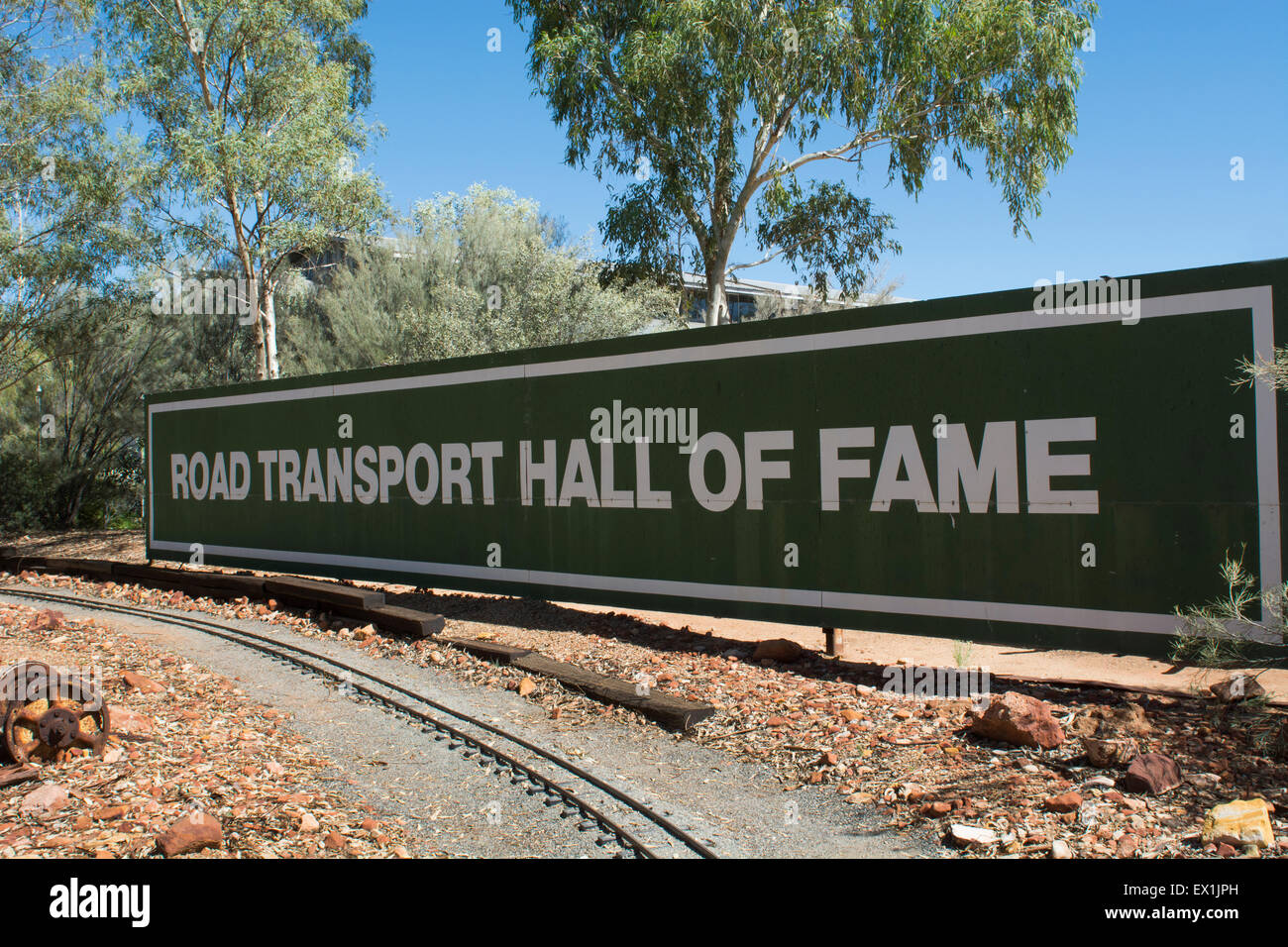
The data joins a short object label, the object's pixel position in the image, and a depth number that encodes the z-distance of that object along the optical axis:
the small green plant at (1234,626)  6.43
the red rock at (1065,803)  5.05
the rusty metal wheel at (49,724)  5.54
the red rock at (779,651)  8.98
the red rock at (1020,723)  6.10
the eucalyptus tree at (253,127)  24.03
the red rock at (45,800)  4.88
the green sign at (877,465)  7.11
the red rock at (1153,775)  5.23
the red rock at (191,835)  4.39
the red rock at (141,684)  7.75
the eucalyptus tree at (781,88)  22.12
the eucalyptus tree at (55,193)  24.98
